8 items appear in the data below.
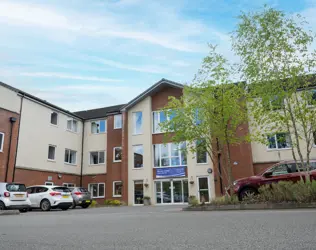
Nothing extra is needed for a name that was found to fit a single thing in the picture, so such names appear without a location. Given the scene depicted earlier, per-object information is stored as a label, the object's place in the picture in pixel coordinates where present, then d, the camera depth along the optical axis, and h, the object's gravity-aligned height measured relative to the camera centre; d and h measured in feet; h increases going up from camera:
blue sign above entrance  81.56 +7.60
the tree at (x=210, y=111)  49.08 +14.31
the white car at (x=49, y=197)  59.21 +1.32
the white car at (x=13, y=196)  50.90 +1.47
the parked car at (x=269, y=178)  44.88 +2.91
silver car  69.82 +1.44
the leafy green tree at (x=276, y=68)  42.32 +17.91
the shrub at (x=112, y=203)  82.94 -0.09
